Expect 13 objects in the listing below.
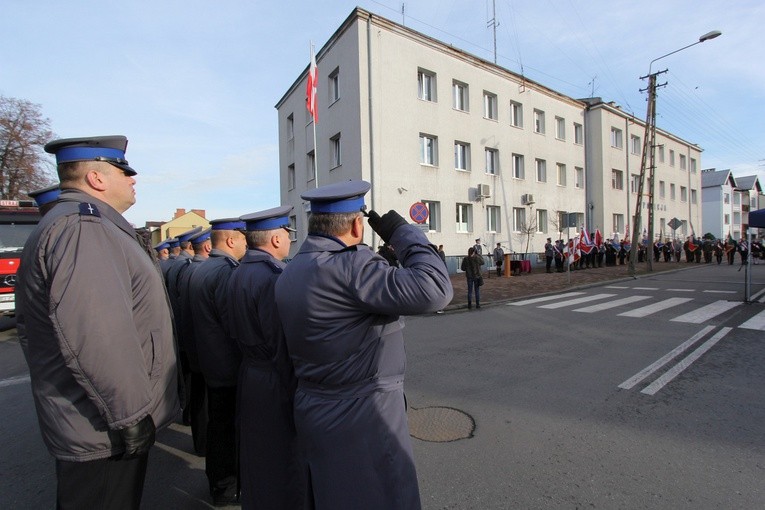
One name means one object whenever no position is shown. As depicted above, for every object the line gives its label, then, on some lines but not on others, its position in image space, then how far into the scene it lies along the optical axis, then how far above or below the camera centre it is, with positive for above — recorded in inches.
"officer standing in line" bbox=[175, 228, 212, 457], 143.4 -39.0
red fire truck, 371.9 +22.4
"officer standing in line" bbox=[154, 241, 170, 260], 295.6 +5.4
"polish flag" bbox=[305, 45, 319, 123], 609.3 +244.8
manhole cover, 151.7 -65.9
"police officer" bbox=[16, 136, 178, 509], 64.3 -14.6
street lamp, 780.6 +140.5
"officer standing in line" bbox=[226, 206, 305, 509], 96.6 -33.5
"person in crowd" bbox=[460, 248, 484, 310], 464.4 -24.8
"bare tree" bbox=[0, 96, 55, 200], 927.0 +233.2
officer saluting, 70.8 -18.4
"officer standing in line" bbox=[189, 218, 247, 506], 120.4 -33.2
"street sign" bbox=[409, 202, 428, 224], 483.2 +43.9
